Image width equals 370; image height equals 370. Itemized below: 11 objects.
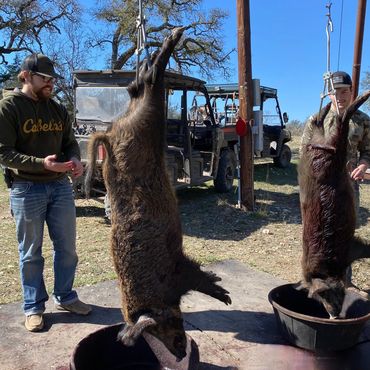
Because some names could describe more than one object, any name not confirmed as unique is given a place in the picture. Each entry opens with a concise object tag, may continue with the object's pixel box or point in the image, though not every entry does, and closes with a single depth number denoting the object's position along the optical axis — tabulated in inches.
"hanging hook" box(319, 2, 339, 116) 117.6
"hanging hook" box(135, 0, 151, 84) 102.1
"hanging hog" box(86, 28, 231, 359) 99.4
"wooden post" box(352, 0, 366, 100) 308.5
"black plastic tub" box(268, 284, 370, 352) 124.6
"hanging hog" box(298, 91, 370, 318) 117.0
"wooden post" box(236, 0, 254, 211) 319.9
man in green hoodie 136.1
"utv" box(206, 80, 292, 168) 553.9
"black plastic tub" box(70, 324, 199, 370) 119.4
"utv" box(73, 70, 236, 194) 333.7
